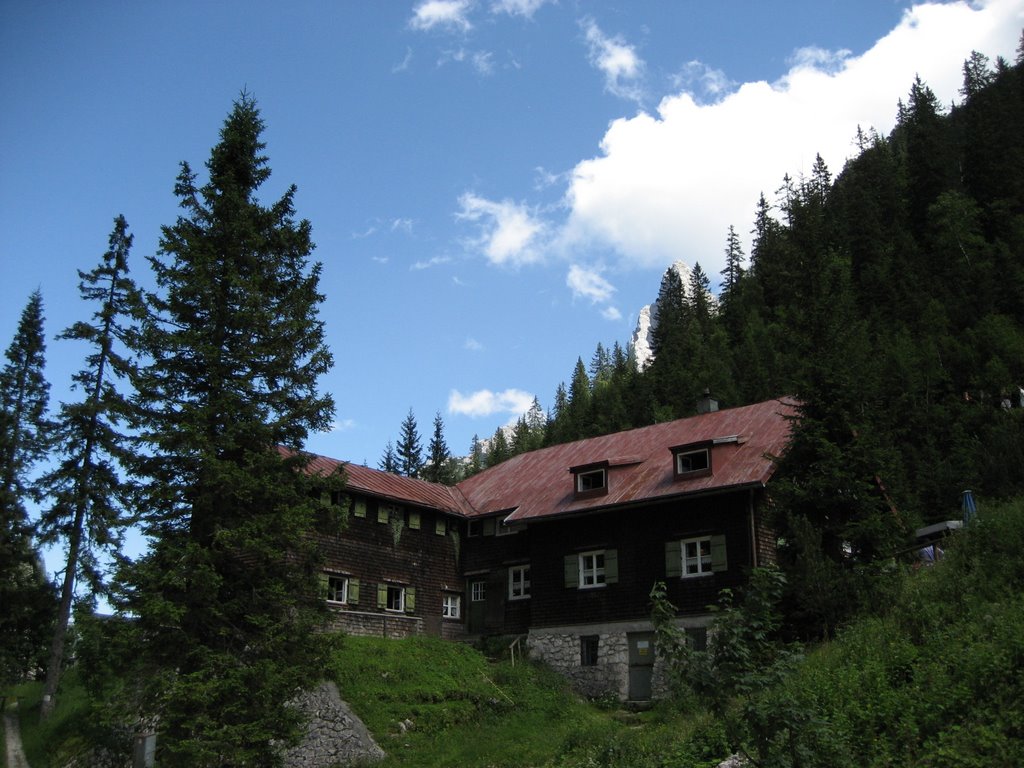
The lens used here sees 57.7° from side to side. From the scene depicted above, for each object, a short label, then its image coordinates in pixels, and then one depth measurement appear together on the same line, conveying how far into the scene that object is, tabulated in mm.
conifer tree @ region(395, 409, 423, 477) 80688
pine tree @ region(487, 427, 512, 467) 100000
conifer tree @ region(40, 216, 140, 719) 32562
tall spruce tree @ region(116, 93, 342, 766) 20203
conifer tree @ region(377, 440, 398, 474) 83000
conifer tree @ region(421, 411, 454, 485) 80562
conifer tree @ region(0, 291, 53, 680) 35656
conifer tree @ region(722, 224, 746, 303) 115688
